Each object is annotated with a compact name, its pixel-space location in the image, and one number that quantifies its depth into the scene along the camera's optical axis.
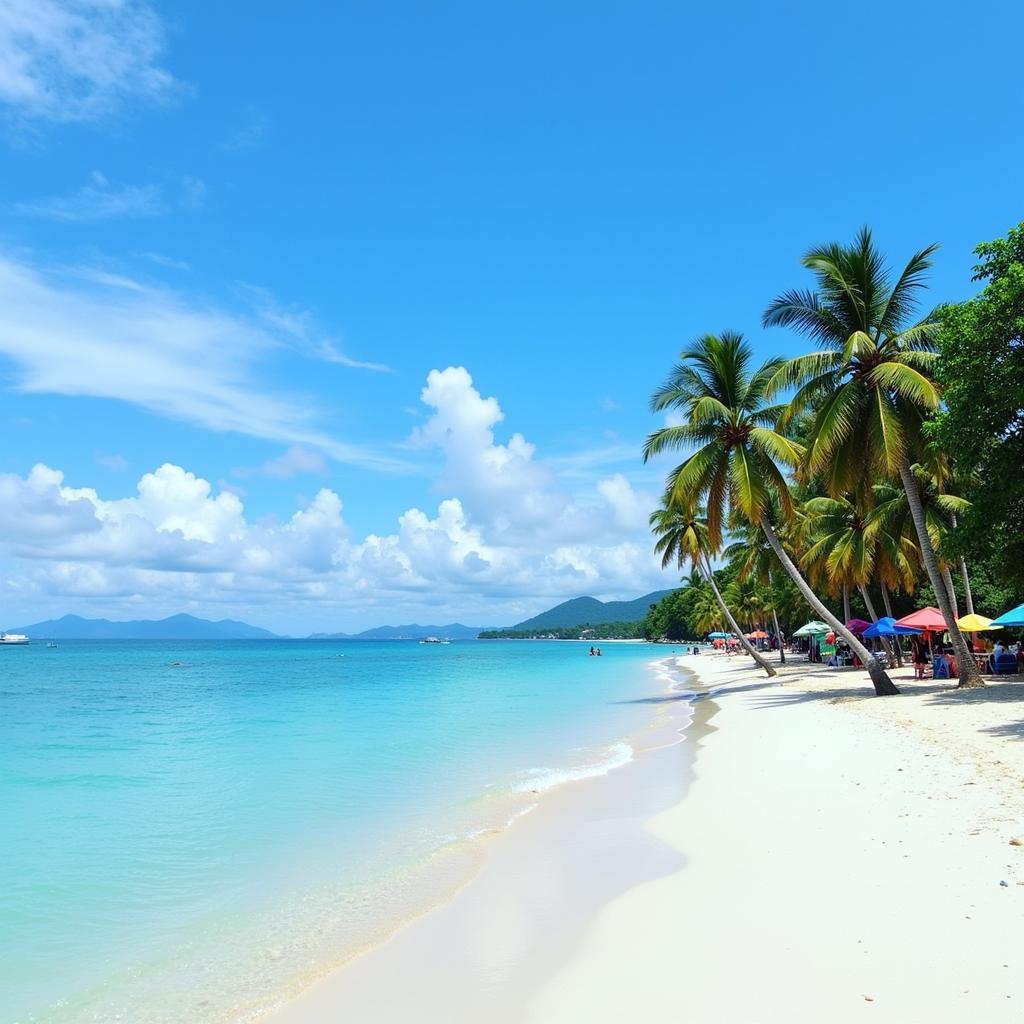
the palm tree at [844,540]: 26.67
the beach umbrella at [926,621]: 22.64
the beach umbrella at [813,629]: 36.31
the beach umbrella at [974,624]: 21.50
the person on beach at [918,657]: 22.73
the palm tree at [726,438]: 21.23
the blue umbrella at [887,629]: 23.70
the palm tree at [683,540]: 36.31
